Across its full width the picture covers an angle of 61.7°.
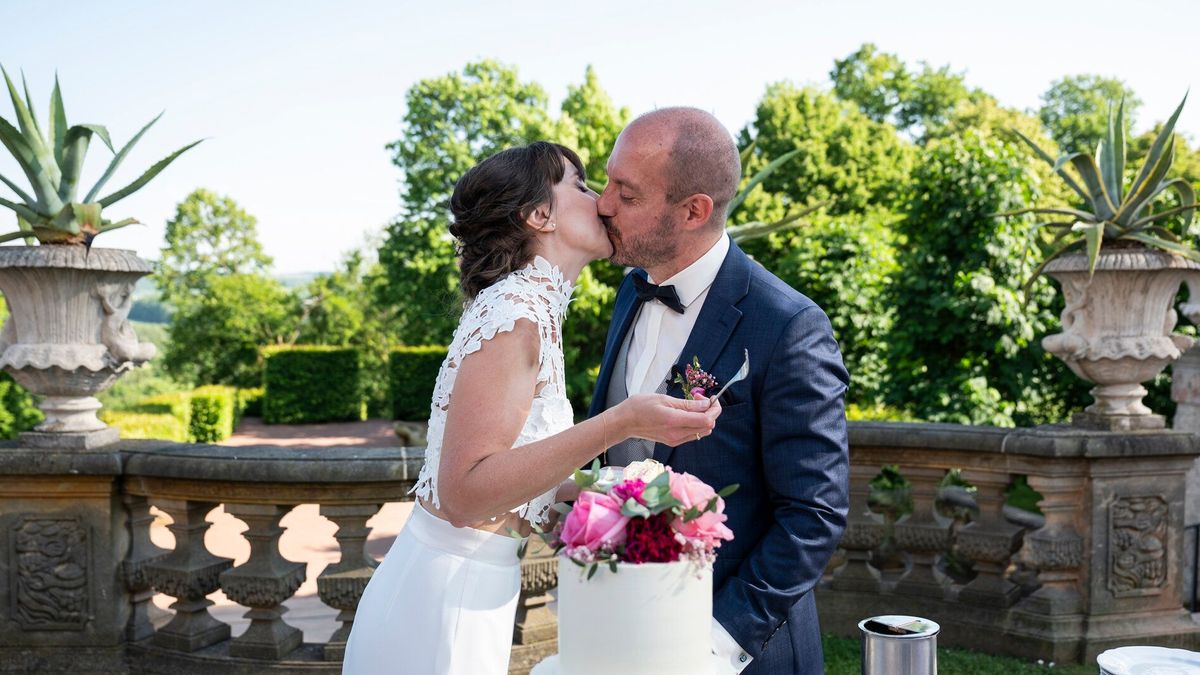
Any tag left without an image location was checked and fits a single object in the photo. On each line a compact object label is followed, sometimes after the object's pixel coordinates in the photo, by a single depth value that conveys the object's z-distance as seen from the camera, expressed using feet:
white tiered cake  5.44
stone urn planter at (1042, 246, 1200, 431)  16.15
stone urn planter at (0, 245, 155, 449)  14.47
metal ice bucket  6.81
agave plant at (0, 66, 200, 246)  14.73
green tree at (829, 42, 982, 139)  114.11
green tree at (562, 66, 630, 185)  83.66
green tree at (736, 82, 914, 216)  86.28
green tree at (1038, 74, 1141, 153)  121.65
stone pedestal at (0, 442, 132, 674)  14.80
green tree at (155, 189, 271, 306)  150.41
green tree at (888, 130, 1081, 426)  31.04
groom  6.96
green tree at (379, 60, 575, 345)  81.35
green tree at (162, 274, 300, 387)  118.62
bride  7.06
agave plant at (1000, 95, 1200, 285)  16.14
